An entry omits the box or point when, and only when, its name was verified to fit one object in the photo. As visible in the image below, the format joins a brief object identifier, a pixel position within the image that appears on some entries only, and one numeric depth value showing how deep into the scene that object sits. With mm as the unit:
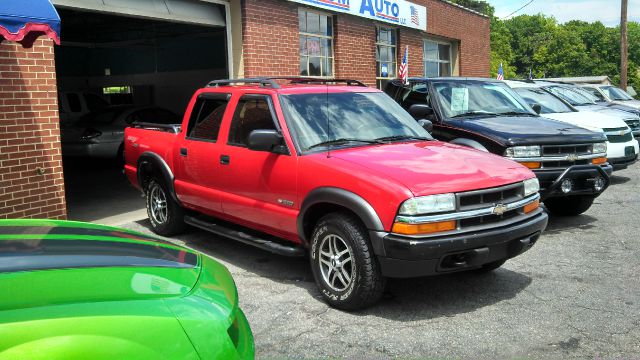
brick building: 6820
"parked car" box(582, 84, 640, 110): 17703
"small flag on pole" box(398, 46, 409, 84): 13637
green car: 1888
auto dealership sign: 13100
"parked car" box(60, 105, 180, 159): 13266
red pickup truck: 4148
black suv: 6648
